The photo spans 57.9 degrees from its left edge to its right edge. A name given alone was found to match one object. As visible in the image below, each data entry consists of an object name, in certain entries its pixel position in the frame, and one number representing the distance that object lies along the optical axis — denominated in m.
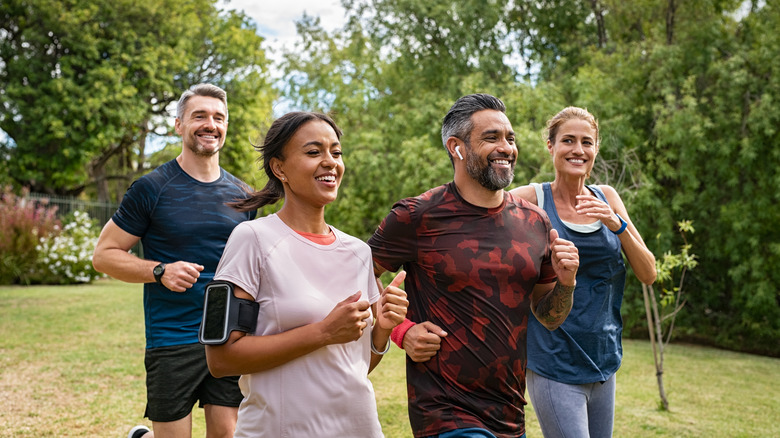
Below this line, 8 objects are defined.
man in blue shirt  4.04
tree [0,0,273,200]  26.25
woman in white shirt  2.36
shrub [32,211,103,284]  21.03
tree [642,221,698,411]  8.00
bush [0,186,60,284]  20.06
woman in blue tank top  3.48
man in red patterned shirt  2.85
